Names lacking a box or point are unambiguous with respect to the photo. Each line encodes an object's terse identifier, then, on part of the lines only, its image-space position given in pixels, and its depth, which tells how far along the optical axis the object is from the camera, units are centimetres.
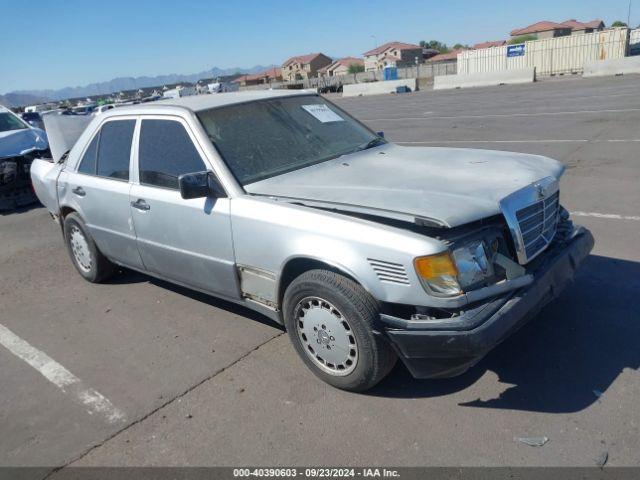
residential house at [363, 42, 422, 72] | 10312
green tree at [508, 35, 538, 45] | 8494
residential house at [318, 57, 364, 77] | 10781
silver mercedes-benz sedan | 284
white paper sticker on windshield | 452
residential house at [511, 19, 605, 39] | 8900
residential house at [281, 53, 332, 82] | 11456
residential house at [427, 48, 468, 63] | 8007
